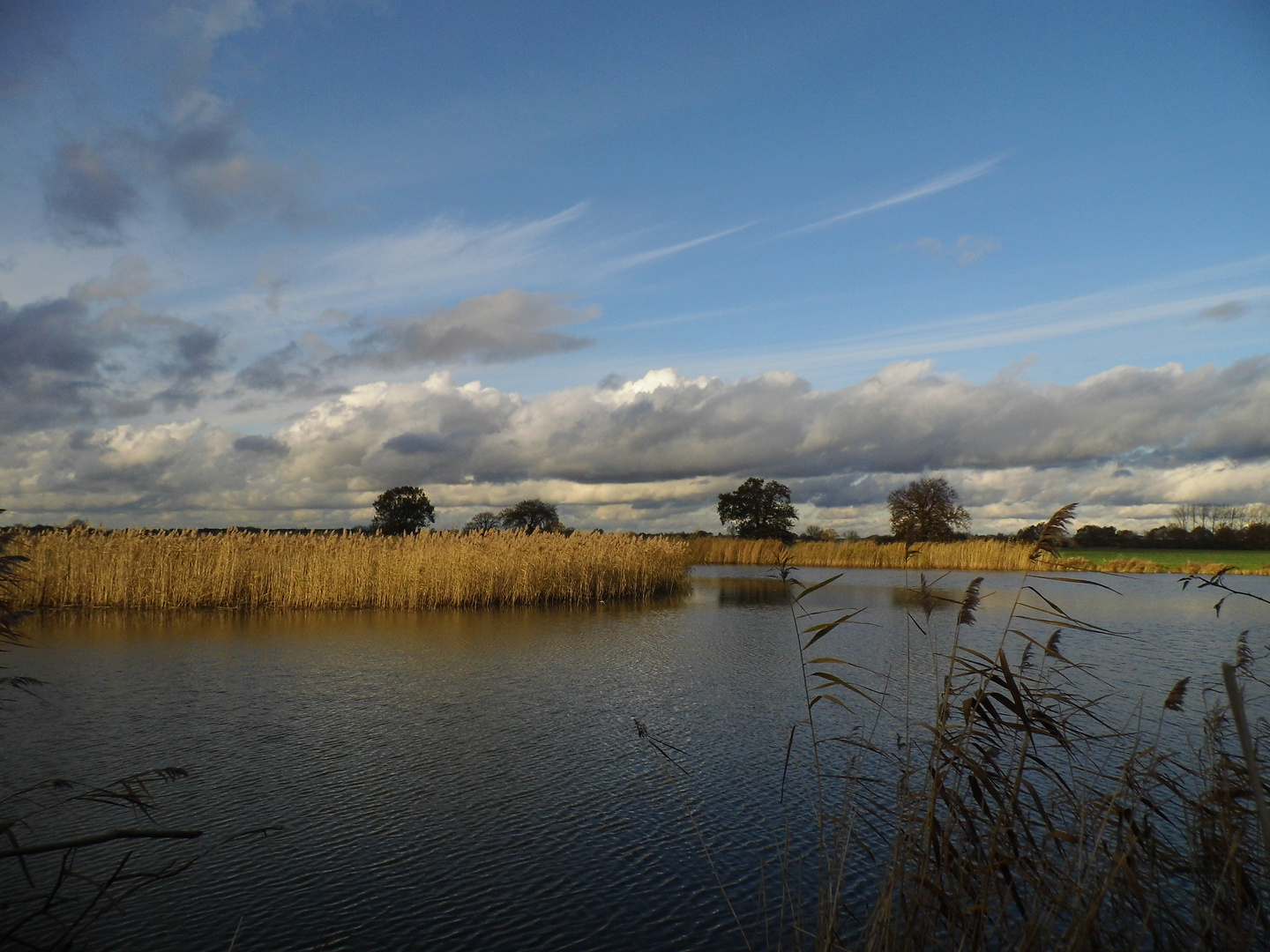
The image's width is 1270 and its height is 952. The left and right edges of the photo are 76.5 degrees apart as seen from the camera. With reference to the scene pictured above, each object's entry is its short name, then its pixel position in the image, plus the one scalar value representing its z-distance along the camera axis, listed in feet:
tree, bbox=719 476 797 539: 178.81
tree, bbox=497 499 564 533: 166.91
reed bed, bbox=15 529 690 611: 44.47
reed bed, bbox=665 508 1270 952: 7.91
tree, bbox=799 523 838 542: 138.82
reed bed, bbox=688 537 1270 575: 107.34
